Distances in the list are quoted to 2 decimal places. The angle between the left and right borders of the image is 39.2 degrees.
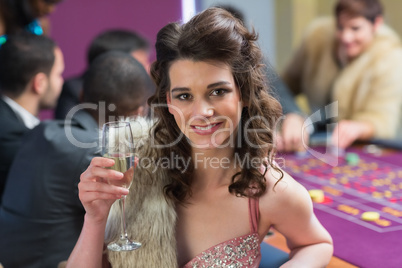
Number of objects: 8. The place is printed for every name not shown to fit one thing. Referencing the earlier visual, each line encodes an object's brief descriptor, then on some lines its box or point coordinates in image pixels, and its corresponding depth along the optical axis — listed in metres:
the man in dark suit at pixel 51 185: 2.11
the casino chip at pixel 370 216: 2.22
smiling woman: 1.58
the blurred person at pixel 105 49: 3.64
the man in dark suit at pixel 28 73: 3.11
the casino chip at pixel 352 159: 2.99
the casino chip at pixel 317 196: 2.46
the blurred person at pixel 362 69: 3.80
